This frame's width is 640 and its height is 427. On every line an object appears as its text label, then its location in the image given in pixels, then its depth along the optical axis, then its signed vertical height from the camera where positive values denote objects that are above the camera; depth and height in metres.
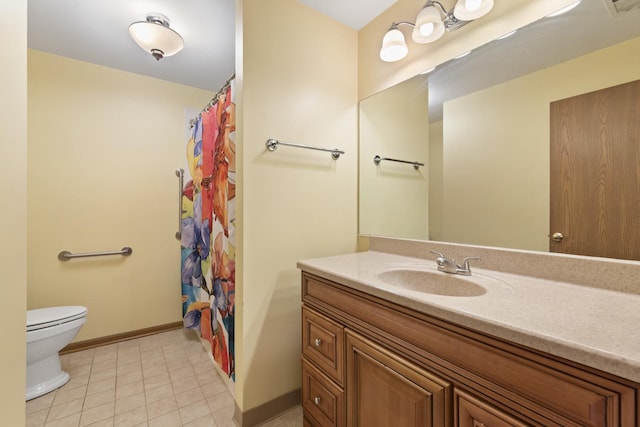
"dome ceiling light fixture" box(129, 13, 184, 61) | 1.55 +1.11
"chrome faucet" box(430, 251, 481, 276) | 1.06 -0.23
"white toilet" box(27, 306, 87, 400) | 1.55 -0.81
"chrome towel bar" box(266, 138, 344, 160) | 1.38 +0.38
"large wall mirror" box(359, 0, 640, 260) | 0.91 +0.43
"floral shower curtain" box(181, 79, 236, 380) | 1.52 -0.12
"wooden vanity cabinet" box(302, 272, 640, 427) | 0.49 -0.42
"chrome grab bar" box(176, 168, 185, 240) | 2.42 +0.17
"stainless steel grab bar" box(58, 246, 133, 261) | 2.03 -0.33
